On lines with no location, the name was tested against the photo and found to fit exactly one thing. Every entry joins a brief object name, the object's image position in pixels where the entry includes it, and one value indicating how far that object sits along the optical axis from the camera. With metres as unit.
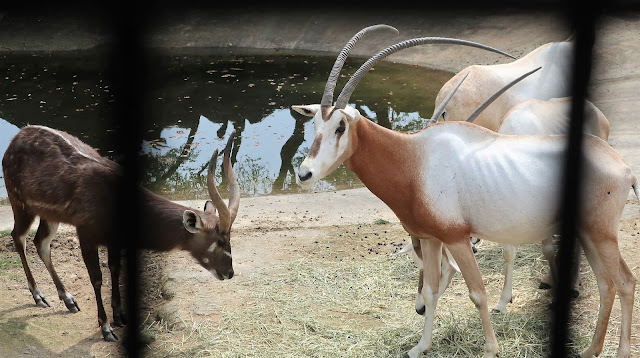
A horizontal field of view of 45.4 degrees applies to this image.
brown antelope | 5.67
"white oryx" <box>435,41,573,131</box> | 7.15
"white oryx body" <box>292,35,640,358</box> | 4.53
